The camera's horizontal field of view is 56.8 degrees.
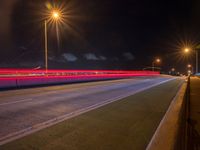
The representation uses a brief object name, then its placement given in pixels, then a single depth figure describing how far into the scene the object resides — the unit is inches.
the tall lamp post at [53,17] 829.8
